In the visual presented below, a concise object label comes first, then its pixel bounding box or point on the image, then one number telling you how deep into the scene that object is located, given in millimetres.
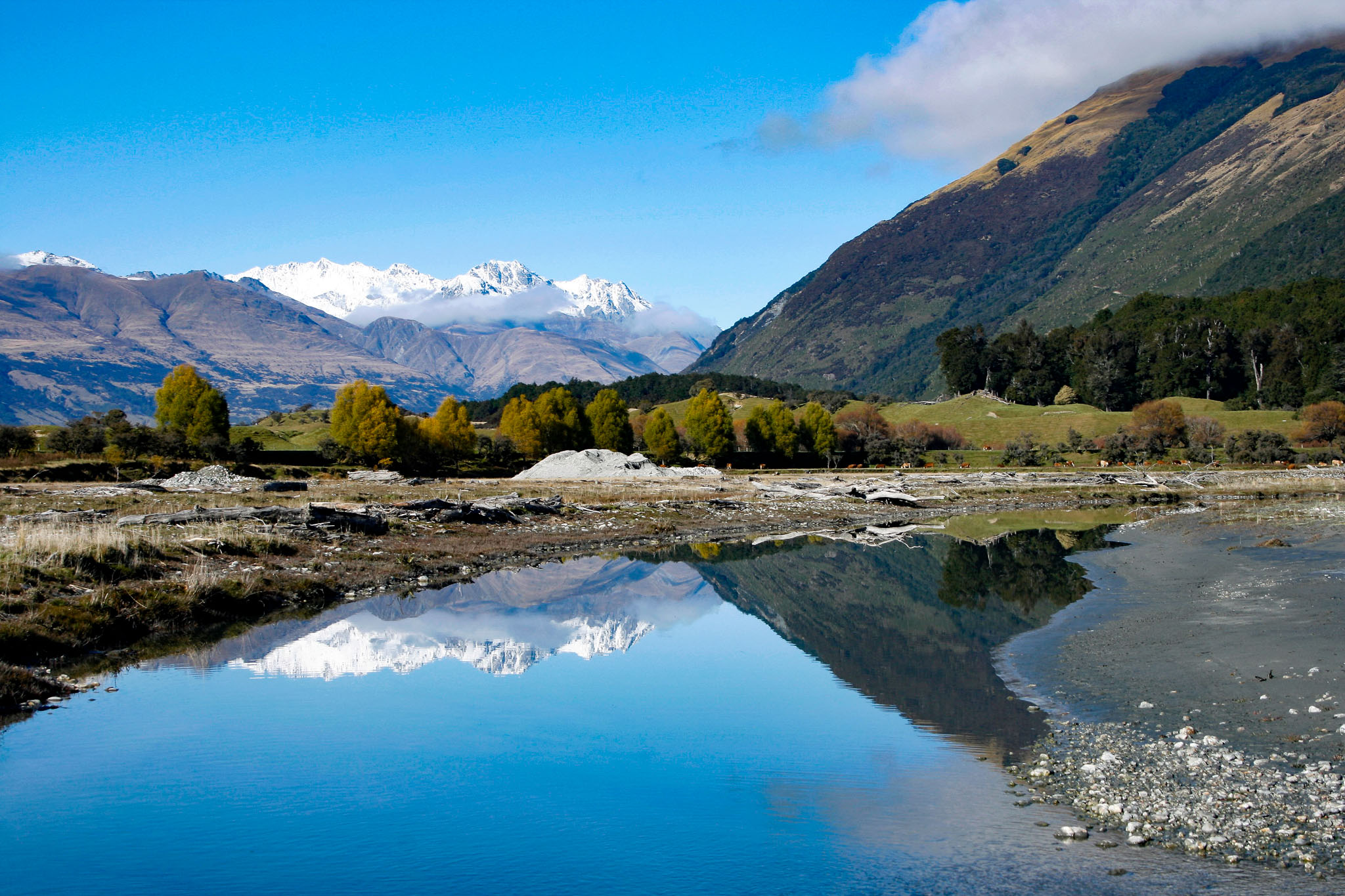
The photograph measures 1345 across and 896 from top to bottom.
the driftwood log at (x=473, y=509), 43500
